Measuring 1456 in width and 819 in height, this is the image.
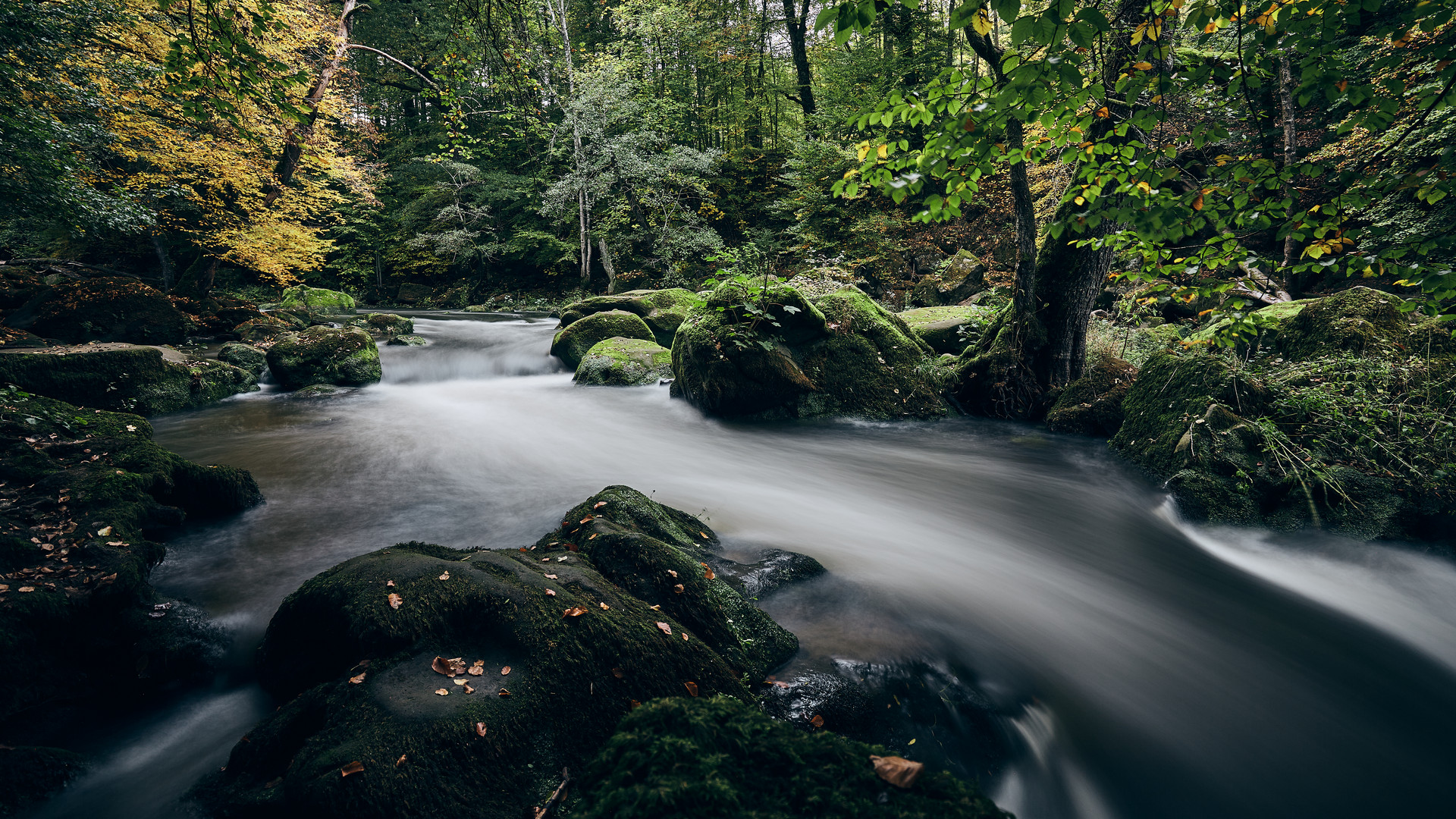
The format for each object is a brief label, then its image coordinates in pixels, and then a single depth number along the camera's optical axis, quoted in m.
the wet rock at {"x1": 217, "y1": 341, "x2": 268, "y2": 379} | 9.77
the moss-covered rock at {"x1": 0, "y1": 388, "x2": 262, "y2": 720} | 2.48
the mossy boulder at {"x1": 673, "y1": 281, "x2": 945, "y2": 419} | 8.01
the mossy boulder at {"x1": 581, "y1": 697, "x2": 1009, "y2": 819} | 1.26
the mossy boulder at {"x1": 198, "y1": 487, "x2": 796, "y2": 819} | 1.69
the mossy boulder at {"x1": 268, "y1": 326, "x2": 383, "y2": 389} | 9.70
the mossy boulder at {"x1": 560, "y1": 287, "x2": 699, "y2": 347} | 13.55
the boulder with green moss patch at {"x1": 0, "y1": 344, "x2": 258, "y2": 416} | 6.24
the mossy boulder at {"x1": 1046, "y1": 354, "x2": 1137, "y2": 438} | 6.98
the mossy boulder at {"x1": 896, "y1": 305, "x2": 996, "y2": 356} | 9.16
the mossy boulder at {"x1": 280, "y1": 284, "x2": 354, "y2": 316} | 20.02
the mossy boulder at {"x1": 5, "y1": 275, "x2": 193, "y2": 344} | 9.10
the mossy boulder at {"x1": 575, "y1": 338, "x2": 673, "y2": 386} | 10.50
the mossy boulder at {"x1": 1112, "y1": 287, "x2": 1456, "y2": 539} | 4.18
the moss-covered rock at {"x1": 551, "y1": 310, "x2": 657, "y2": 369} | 12.48
